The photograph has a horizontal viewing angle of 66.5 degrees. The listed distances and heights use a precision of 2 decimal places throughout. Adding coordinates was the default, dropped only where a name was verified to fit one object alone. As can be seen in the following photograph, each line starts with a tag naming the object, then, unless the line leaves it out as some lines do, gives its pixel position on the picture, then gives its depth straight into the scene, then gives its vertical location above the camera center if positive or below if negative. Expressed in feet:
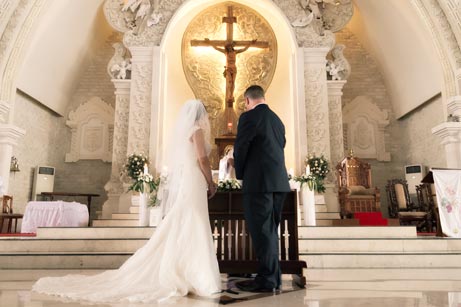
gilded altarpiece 33.73 +15.53
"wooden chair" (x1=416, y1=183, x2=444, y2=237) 19.52 +1.14
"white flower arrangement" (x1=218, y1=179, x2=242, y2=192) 12.25 +1.15
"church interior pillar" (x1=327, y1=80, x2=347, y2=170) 30.01 +8.40
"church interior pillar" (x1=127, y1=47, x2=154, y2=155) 29.04 +9.89
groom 9.33 +0.98
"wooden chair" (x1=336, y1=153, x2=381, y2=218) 26.16 +2.18
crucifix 31.50 +14.95
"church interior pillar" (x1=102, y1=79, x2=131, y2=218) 28.94 +6.06
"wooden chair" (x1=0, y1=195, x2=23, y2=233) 24.00 +0.35
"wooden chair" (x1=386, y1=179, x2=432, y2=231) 26.05 +0.87
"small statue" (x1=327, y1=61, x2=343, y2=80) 31.07 +12.88
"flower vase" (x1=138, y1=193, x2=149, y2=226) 21.17 +0.46
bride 8.63 -0.81
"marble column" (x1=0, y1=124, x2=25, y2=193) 25.36 +5.11
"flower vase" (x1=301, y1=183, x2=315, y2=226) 21.12 +0.79
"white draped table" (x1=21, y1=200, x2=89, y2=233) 22.07 +0.25
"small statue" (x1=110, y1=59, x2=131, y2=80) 30.76 +13.02
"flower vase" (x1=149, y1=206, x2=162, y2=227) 21.00 +0.10
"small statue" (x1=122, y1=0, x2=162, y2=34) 30.73 +17.78
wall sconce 28.43 +4.30
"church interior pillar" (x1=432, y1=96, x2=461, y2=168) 25.90 +6.12
